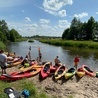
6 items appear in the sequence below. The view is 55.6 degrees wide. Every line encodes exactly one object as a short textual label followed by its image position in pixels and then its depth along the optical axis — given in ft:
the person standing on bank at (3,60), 21.03
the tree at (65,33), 165.33
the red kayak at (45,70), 23.29
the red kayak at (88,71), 26.39
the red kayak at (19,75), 20.96
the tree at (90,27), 121.69
